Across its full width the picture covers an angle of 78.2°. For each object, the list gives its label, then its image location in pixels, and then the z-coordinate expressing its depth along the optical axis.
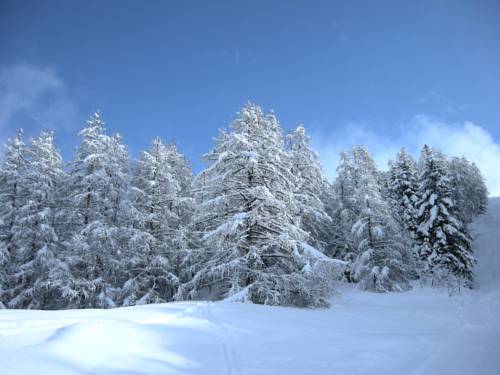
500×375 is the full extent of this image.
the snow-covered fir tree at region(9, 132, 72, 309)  17.03
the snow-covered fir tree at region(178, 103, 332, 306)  13.09
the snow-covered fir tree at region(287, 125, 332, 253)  20.34
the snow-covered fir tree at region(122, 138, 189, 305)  18.05
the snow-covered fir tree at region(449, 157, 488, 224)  47.39
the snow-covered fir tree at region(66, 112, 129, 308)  17.27
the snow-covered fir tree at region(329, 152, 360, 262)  24.50
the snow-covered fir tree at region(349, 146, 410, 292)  21.38
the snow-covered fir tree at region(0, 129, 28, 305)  17.75
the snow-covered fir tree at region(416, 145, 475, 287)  22.77
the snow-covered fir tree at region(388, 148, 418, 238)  30.30
